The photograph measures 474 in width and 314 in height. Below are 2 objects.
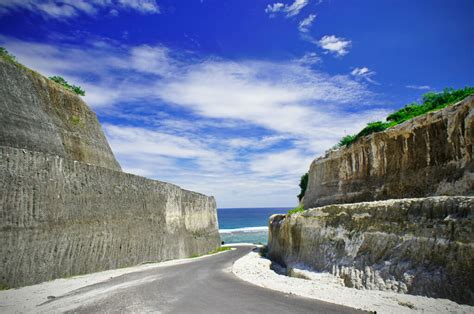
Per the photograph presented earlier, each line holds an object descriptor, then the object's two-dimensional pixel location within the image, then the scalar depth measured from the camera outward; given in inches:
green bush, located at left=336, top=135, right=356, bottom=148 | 916.1
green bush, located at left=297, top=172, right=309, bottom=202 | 1421.1
